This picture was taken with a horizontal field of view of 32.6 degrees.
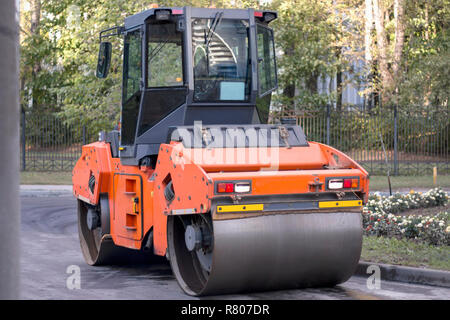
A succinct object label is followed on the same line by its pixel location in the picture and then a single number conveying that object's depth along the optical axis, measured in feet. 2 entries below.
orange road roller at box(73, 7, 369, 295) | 24.25
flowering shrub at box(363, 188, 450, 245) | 33.61
